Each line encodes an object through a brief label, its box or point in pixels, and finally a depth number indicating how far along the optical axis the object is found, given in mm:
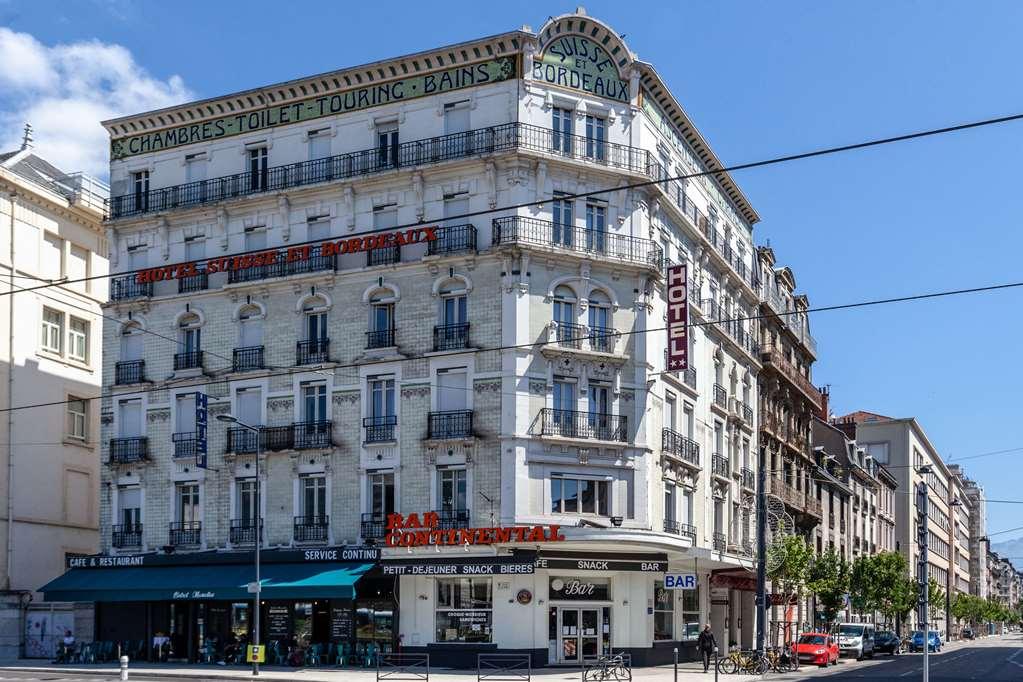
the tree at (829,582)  64125
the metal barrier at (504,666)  38375
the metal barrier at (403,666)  37719
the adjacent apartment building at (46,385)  53625
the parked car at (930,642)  74781
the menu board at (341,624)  45375
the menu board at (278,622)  46344
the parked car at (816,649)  52062
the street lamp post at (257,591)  40297
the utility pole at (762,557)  43094
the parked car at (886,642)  70125
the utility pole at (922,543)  30200
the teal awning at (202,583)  43562
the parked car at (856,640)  61103
